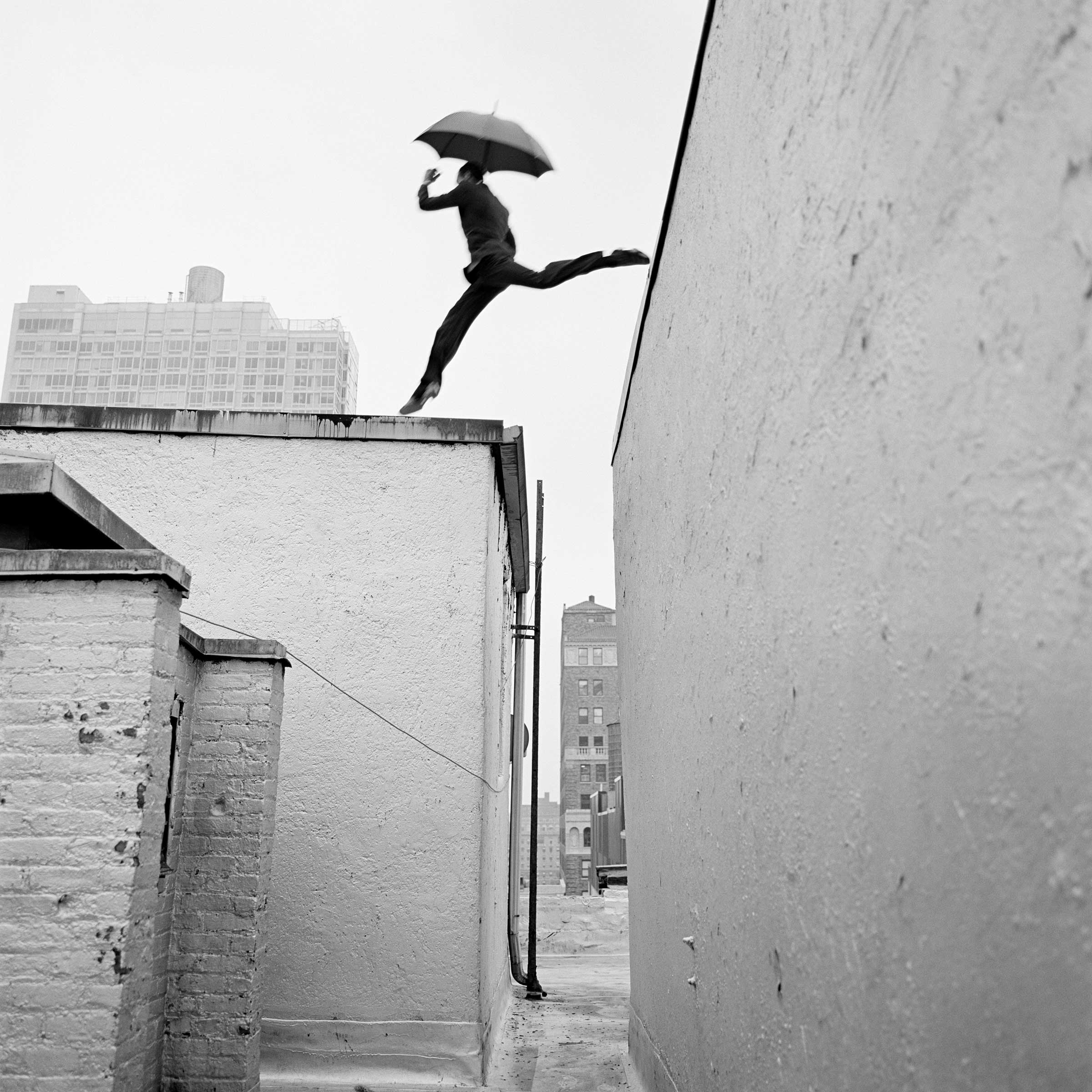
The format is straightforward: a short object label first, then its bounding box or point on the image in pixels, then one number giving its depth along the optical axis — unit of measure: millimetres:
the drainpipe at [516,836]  9609
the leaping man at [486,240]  5672
